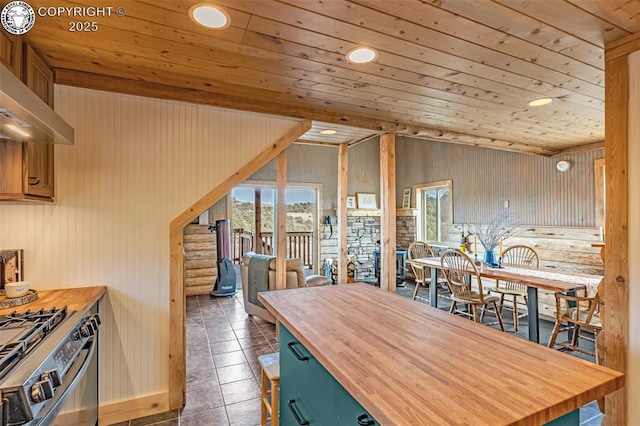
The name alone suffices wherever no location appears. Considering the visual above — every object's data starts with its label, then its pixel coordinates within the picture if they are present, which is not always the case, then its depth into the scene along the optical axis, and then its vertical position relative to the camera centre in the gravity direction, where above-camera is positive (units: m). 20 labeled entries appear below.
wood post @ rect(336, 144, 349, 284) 3.63 +0.07
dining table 3.03 -0.66
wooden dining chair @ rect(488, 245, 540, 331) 4.02 -0.70
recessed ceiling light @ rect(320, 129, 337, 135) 3.36 +0.88
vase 4.16 -0.55
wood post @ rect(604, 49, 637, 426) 1.66 -0.08
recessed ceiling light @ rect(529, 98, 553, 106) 2.59 +0.92
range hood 1.06 +0.38
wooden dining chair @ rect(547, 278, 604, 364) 2.73 -0.93
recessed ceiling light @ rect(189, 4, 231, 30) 1.38 +0.89
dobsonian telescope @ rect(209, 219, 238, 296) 5.82 -0.86
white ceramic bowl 1.77 -0.39
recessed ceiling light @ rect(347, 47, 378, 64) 1.78 +0.90
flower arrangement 5.20 -0.18
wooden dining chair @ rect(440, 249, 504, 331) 3.76 -0.81
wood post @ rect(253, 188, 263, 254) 6.84 -0.16
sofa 4.05 -0.83
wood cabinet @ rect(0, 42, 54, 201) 1.63 +0.30
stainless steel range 0.98 -0.51
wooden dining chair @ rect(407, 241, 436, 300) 5.03 -0.77
